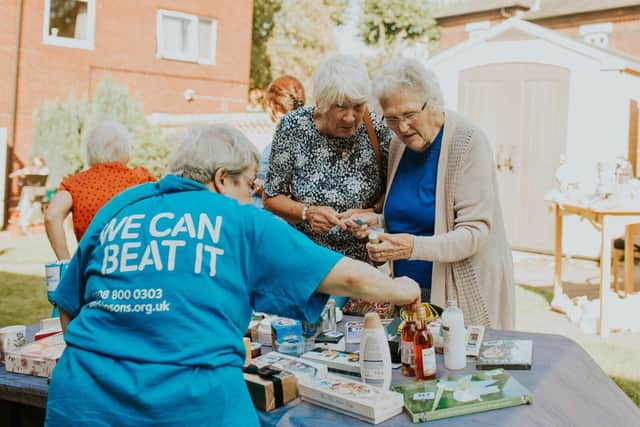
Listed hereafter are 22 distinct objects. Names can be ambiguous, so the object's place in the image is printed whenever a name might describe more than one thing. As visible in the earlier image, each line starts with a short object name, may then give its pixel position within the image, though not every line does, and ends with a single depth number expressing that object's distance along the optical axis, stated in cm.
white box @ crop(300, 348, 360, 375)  215
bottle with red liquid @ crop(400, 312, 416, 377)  213
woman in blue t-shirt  159
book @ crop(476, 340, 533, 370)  220
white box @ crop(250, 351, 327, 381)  208
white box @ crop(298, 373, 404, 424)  182
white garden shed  956
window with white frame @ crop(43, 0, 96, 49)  1381
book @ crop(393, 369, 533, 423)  184
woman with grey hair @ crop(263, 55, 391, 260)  296
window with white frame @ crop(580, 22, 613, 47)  1931
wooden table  554
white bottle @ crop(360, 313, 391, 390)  198
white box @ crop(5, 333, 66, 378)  221
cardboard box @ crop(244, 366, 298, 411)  192
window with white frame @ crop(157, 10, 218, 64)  1555
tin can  259
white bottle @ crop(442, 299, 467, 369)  219
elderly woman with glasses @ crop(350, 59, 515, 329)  264
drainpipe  1298
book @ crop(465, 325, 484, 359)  230
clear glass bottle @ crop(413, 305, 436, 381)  209
